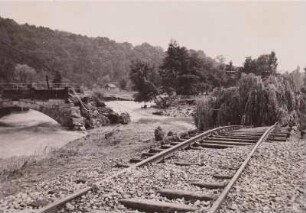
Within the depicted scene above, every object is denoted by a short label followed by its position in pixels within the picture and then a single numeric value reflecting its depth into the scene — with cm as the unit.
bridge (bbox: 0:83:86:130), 3036
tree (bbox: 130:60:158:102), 5434
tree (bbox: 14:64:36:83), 8219
